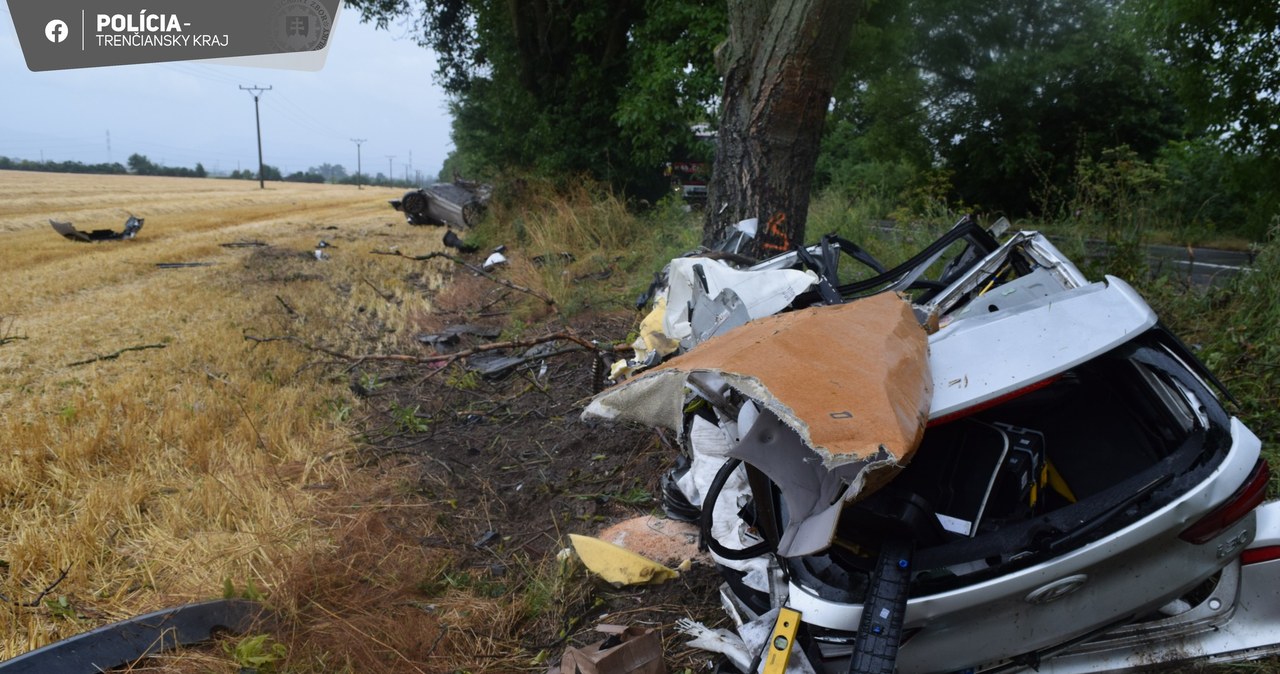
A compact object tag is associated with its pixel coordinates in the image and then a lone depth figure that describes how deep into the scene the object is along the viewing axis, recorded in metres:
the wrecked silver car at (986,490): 1.92
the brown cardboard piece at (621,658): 2.25
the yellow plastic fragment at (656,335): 3.83
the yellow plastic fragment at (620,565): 2.97
